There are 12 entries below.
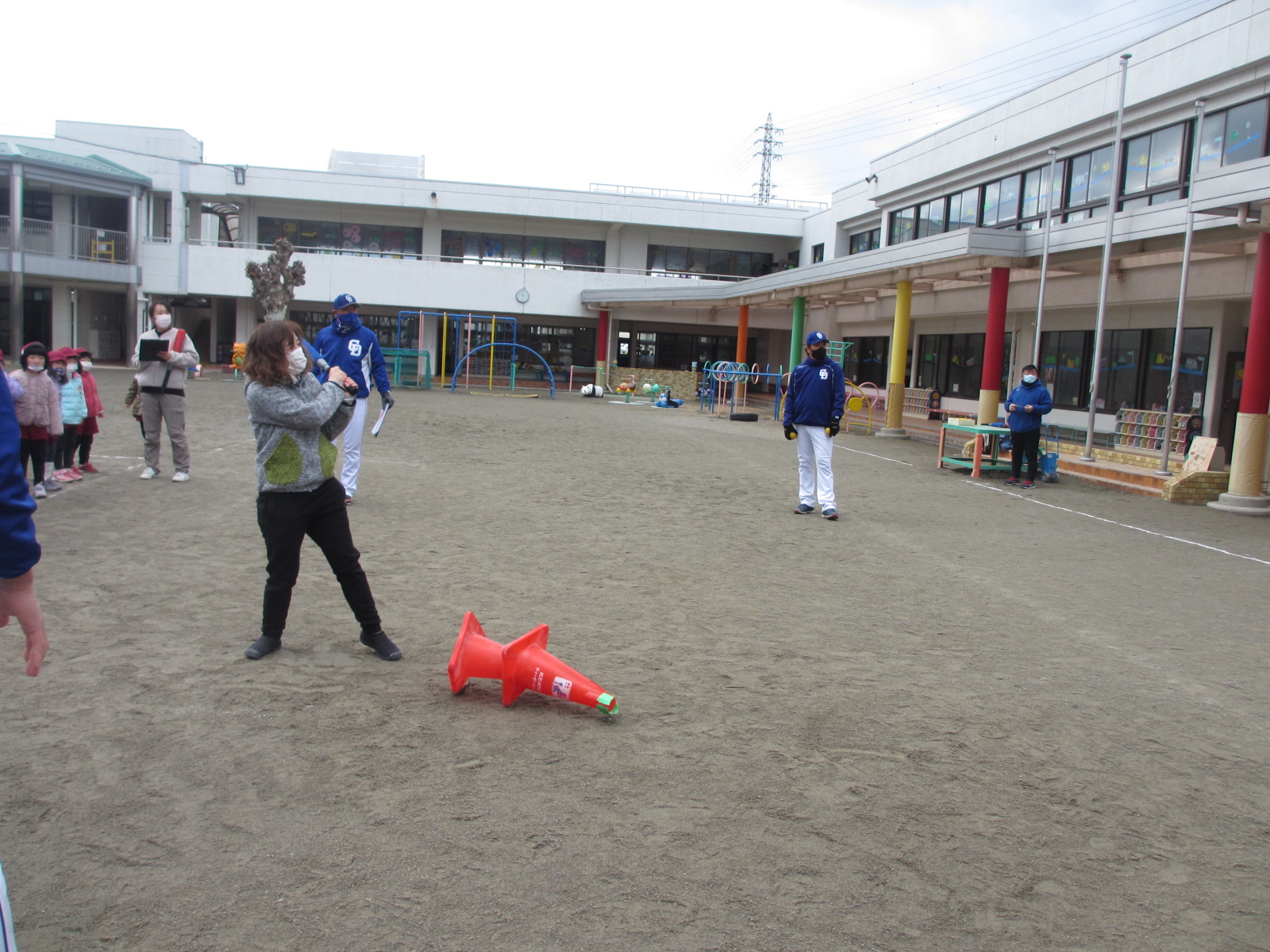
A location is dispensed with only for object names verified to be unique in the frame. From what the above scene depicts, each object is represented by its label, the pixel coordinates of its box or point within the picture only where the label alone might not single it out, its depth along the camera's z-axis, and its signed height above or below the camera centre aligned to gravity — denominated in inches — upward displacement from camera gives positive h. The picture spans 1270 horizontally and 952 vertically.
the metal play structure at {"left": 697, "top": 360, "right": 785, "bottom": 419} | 1054.4 -2.7
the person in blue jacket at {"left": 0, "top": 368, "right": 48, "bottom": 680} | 82.4 -18.3
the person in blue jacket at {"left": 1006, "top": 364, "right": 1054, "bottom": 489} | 546.9 -10.4
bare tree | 1386.6 +117.1
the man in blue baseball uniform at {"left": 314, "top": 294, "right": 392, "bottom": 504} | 351.3 +2.1
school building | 683.4 +158.2
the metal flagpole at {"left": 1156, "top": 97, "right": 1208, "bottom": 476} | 540.4 +44.3
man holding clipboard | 386.9 -12.6
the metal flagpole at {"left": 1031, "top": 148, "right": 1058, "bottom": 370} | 671.1 +83.2
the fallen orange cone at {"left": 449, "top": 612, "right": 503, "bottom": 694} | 173.3 -54.0
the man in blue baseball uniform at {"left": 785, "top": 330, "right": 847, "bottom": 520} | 393.1 -11.7
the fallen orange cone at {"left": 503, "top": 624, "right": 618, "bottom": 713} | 166.1 -54.4
